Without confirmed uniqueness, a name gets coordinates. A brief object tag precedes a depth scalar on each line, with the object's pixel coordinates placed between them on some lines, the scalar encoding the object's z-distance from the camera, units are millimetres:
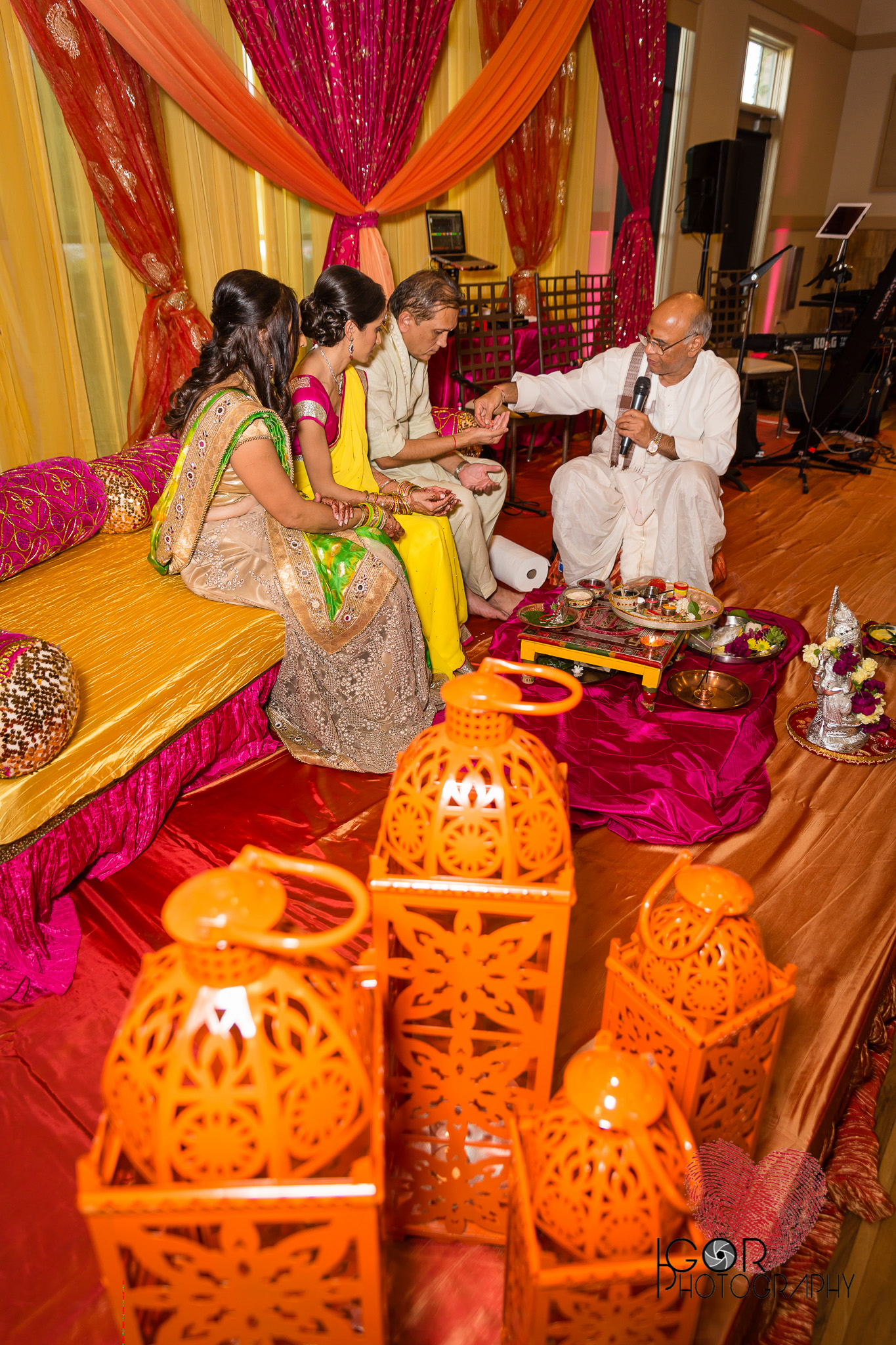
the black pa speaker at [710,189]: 5848
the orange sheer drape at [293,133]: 3057
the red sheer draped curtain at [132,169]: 2900
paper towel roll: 3283
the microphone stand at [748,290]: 4820
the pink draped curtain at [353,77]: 3721
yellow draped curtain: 2988
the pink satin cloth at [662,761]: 2182
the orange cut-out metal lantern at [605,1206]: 742
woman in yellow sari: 2535
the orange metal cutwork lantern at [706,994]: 1017
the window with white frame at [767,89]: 7848
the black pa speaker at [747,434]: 5699
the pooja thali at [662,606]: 2527
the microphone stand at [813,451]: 5625
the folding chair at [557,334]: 4984
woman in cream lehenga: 2205
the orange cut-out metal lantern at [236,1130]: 686
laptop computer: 4879
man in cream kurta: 3115
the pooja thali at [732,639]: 2916
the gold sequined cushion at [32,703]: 1575
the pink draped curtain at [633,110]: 5703
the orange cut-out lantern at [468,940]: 989
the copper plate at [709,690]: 2613
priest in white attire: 3203
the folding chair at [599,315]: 5320
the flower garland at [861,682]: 2346
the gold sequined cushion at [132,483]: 2777
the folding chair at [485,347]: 4488
